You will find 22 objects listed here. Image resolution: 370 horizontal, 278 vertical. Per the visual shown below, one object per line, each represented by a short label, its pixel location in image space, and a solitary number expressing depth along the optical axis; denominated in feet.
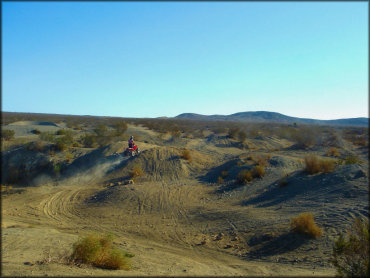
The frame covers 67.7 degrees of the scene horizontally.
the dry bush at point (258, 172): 55.16
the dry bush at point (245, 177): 53.82
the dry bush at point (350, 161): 54.44
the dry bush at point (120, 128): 115.55
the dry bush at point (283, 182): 47.01
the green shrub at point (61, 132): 105.56
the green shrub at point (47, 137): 85.20
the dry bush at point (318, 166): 48.21
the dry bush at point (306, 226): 29.45
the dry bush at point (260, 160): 61.09
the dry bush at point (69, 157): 72.94
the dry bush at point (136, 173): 62.83
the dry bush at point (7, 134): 89.50
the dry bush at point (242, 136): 118.50
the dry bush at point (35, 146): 75.20
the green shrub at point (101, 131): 103.41
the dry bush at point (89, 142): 93.15
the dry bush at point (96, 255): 21.29
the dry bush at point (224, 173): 60.13
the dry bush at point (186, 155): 72.28
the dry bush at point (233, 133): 125.59
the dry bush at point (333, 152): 82.94
